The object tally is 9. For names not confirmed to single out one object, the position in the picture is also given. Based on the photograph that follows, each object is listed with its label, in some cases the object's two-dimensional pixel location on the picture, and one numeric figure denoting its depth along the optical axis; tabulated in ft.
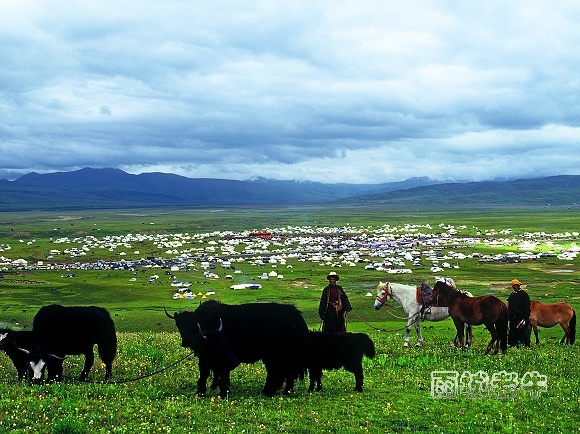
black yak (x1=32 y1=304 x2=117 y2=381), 51.03
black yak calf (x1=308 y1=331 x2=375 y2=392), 49.85
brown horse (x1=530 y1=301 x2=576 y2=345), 80.02
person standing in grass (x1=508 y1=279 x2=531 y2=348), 72.79
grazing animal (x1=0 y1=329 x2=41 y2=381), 50.08
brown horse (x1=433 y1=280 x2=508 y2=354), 69.36
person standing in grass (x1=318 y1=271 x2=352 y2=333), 65.26
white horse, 80.02
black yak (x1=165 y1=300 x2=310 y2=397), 47.70
